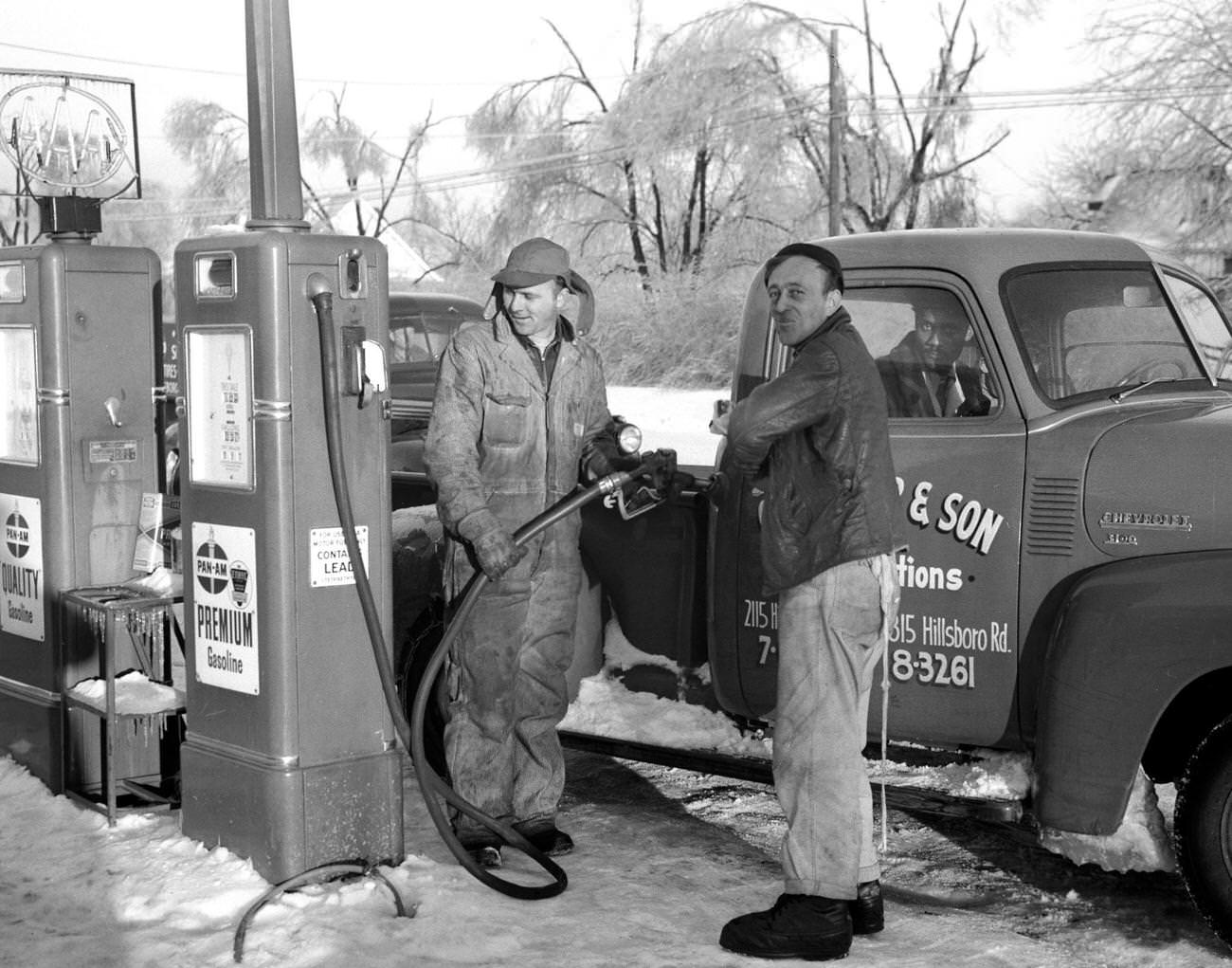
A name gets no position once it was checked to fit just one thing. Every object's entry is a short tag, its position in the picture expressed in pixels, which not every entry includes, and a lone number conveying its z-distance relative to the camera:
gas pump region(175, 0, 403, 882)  4.48
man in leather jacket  4.07
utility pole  28.53
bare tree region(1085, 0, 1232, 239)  23.70
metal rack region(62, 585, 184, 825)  5.20
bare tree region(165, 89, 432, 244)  44.78
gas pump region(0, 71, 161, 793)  5.50
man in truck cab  4.75
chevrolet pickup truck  4.16
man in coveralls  4.76
